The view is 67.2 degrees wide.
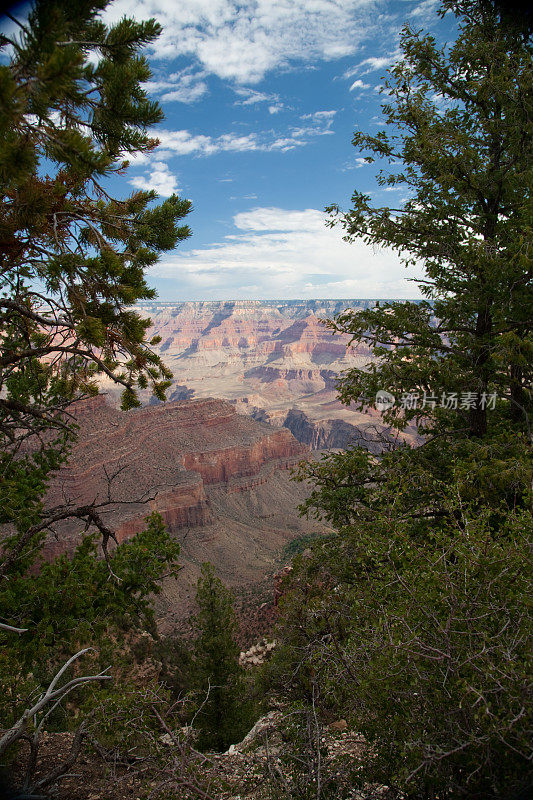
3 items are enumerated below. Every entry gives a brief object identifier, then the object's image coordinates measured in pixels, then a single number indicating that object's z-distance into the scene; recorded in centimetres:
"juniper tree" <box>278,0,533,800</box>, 263
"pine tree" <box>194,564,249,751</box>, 1166
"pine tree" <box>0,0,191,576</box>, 247
